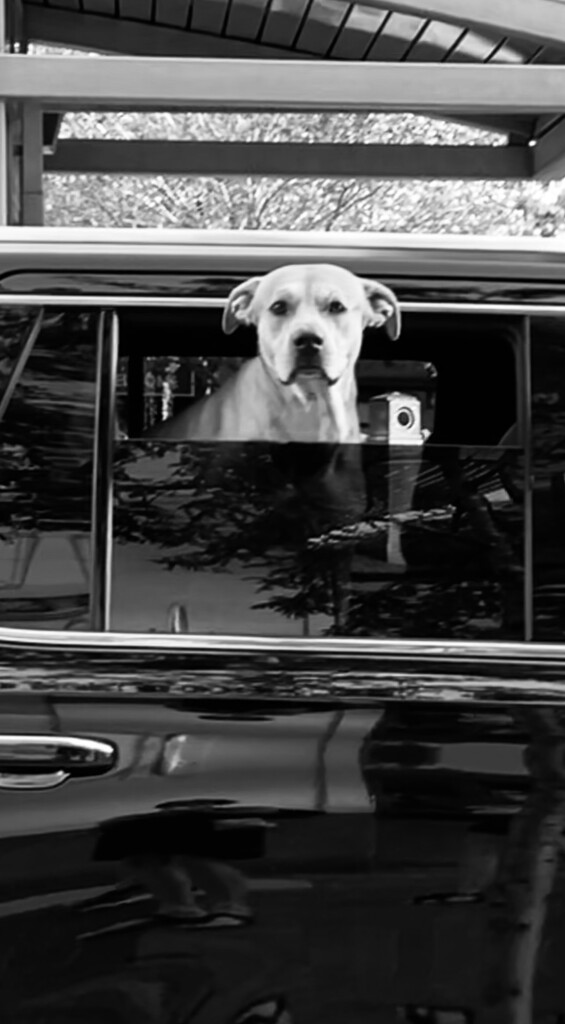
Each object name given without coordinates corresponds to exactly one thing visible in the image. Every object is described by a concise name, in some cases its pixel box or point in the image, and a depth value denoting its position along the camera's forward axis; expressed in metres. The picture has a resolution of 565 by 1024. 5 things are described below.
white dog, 4.29
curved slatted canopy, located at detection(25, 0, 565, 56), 8.63
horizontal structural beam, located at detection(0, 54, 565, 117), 5.45
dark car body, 3.92
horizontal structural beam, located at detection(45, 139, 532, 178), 14.72
